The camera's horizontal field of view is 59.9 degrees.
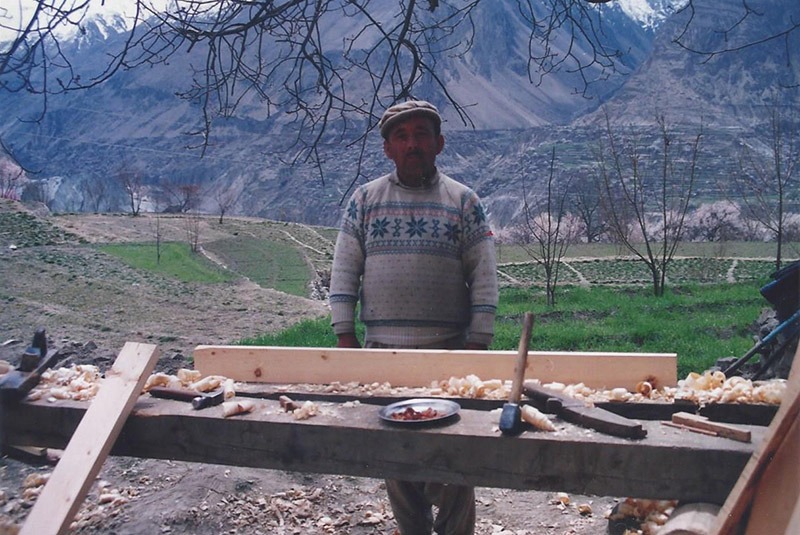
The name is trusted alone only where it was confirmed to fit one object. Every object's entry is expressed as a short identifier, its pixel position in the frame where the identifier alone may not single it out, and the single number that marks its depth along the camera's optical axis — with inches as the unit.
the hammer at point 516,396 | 73.8
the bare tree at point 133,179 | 2050.2
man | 126.1
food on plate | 81.3
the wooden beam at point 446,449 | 70.0
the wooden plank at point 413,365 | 99.8
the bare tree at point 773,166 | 514.5
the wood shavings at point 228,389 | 95.3
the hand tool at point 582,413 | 72.4
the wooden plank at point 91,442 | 77.4
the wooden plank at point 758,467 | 60.3
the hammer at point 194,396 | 88.9
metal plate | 79.7
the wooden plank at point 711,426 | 70.8
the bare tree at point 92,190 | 2687.0
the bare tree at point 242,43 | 143.6
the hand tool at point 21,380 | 94.7
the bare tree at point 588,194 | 1393.7
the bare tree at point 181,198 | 2087.6
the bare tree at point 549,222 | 548.7
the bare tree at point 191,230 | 1130.3
